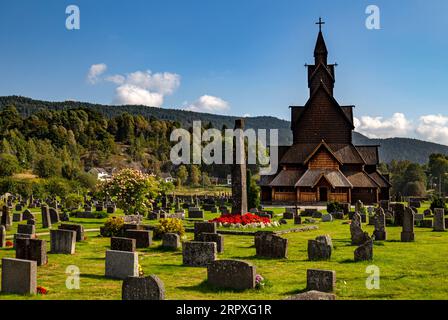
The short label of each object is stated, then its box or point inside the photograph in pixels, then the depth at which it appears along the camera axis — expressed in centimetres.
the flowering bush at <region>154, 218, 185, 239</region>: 2538
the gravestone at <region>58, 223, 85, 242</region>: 2525
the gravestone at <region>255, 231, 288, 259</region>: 2016
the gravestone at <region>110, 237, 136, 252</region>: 1967
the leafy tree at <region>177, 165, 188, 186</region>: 12227
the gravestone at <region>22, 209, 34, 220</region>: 3300
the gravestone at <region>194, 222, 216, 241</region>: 2584
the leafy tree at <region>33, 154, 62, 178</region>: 9544
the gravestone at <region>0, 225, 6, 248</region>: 2307
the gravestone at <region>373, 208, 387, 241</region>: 2602
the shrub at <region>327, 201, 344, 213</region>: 4656
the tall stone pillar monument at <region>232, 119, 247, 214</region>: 3222
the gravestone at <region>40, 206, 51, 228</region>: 3219
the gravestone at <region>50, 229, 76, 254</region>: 2103
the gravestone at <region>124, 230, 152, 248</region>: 2303
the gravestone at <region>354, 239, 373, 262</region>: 1883
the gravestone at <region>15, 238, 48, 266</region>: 1798
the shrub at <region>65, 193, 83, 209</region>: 5016
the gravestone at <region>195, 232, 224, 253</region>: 2150
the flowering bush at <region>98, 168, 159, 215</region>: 3816
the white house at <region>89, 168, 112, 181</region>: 13154
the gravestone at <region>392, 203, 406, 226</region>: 3412
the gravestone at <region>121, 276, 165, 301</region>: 1173
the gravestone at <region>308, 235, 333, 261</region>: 1944
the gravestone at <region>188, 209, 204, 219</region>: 4159
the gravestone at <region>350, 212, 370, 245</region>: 2366
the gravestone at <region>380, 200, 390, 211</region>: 4541
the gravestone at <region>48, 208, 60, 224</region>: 3544
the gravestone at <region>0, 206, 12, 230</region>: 3166
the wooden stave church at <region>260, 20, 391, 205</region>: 6209
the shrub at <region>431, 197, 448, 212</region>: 4429
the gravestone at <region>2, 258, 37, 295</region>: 1330
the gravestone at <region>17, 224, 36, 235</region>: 2450
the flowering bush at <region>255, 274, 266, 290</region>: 1412
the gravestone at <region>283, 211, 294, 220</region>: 4141
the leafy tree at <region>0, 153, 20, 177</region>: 8869
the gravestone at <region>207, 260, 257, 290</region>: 1408
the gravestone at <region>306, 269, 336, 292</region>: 1364
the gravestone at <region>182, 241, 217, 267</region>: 1827
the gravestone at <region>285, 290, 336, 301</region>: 1016
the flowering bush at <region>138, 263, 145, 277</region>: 1578
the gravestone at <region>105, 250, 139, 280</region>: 1560
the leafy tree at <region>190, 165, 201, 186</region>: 12638
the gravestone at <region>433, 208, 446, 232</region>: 3109
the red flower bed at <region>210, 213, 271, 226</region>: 3175
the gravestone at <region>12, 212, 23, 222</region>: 3788
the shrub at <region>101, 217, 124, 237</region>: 2661
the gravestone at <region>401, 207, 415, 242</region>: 2542
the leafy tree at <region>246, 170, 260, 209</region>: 5222
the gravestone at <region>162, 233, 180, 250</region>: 2250
